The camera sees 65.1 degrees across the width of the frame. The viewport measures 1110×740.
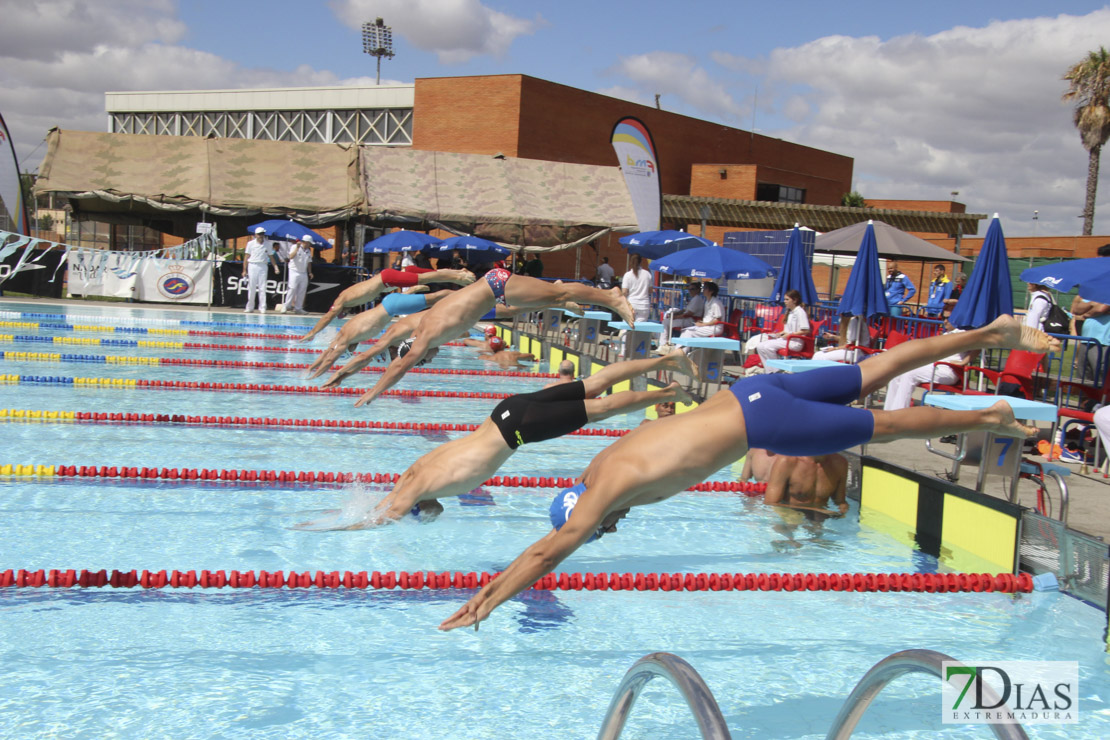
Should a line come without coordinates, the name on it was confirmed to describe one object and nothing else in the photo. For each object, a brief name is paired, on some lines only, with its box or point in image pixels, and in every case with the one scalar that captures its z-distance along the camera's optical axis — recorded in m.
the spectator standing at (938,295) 14.90
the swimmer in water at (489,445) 4.78
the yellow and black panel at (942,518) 5.15
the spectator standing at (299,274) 19.03
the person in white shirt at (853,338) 8.77
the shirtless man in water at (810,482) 6.18
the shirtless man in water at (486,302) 6.56
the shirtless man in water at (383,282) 8.41
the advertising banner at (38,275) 18.66
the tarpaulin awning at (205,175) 19.69
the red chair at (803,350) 10.09
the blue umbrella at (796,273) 11.77
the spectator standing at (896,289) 14.47
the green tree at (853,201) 40.84
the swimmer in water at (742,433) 3.24
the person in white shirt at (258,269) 18.81
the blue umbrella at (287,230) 18.53
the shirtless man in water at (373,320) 8.30
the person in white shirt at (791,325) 10.24
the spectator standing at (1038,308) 8.52
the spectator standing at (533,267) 20.62
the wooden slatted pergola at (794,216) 29.09
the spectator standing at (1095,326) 7.24
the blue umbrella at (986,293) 7.57
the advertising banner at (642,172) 22.72
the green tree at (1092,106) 29.78
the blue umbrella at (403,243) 19.03
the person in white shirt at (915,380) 7.83
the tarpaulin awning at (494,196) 21.39
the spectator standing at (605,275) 20.86
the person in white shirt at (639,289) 13.84
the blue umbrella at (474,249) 19.03
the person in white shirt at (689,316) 12.78
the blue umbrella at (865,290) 8.83
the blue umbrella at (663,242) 14.73
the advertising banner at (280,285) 19.92
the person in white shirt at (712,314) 11.78
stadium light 55.31
